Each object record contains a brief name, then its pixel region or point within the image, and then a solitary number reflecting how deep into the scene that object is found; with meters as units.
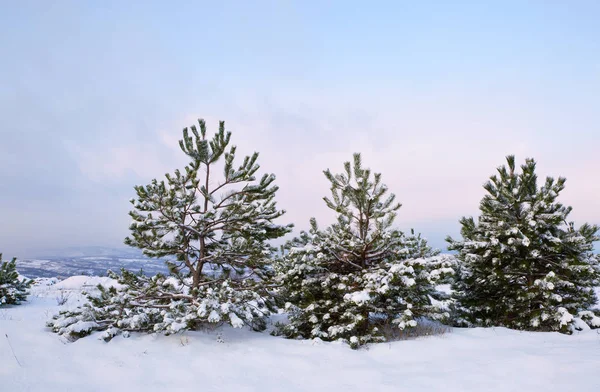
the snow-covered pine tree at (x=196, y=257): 6.71
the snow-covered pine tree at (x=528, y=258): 7.63
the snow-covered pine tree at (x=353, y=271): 7.08
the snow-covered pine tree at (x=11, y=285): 10.98
